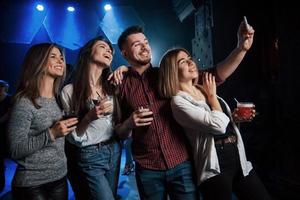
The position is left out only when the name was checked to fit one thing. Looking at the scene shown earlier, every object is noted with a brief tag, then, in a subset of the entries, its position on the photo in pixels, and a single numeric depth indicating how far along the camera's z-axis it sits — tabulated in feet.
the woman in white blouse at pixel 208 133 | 4.83
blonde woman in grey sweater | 4.73
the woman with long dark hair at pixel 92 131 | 5.52
